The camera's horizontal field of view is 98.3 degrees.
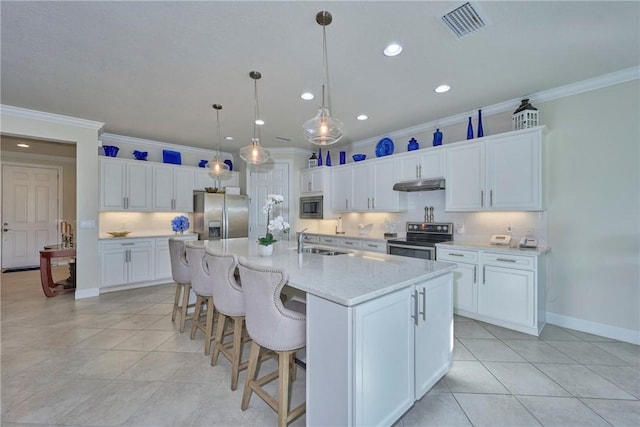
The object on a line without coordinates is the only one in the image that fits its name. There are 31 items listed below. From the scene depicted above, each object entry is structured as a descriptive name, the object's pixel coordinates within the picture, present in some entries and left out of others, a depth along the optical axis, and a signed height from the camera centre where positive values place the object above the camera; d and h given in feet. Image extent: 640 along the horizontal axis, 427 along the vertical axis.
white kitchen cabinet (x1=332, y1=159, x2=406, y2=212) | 14.80 +1.51
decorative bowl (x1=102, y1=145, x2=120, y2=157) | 15.84 +3.70
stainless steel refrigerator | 17.74 -0.06
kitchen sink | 9.50 -1.35
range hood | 12.67 +1.38
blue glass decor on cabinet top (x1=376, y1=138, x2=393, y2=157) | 15.67 +3.78
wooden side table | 13.80 -2.51
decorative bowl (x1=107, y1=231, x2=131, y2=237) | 16.05 -1.10
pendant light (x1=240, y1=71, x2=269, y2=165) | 10.85 +2.40
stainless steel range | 12.29 -1.29
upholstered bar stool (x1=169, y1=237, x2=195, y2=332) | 10.04 -2.04
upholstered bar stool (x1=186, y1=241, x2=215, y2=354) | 8.38 -2.01
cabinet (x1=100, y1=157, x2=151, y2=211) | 15.44 +1.73
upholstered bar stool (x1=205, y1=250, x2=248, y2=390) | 6.71 -1.99
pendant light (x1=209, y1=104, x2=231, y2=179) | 13.19 +2.21
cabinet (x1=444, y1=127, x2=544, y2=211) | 10.19 +1.63
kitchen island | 4.53 -2.30
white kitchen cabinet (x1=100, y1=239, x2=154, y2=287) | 14.79 -2.62
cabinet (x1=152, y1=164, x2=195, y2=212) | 17.26 +1.70
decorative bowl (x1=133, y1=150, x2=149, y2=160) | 16.75 +3.65
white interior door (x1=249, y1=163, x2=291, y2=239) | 19.26 +1.77
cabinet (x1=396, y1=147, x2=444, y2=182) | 12.86 +2.41
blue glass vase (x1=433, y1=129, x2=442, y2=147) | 13.25 +3.62
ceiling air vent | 6.34 +4.64
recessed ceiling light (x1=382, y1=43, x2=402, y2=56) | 7.63 +4.65
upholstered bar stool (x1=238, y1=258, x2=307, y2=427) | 5.18 -2.10
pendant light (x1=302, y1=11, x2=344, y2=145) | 7.37 +2.33
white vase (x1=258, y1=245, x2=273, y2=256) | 8.37 -1.09
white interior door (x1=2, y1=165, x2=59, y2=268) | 19.85 +0.13
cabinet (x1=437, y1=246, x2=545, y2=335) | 9.56 -2.77
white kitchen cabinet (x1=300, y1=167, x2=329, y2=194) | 18.03 +2.28
